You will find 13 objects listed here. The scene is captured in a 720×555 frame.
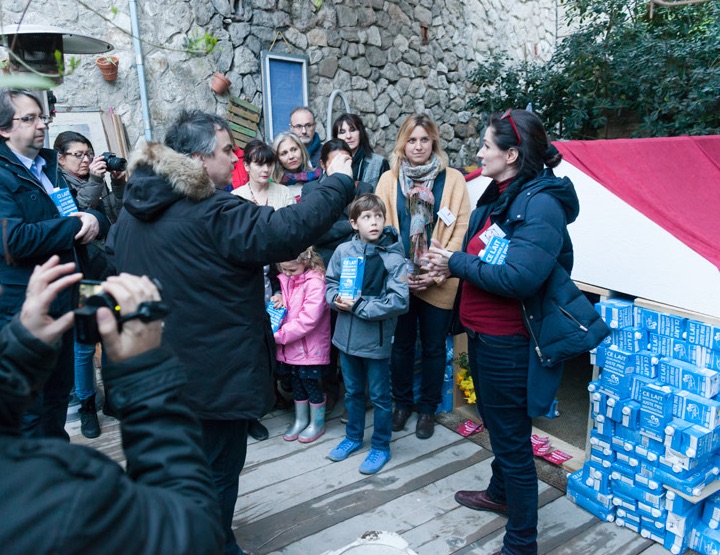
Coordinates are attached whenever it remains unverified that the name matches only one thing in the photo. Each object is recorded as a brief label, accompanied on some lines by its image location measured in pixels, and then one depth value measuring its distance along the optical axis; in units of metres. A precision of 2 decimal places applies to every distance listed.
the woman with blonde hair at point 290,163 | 3.55
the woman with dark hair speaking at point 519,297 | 2.03
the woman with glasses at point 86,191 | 3.17
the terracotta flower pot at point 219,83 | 5.00
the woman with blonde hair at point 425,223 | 3.24
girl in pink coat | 3.27
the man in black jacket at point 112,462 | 0.71
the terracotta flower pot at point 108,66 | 4.46
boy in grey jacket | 2.96
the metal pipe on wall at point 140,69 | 4.61
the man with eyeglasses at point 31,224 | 2.42
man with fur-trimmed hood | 1.79
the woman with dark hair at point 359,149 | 3.81
